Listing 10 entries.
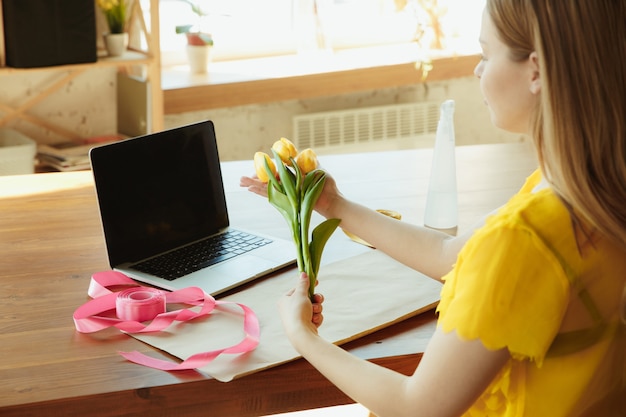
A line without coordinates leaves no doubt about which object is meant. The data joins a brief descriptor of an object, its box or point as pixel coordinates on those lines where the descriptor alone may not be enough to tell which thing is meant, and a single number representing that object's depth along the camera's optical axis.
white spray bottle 1.63
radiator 3.65
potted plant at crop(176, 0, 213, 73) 3.41
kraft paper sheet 1.15
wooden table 1.09
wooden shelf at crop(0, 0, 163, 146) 2.96
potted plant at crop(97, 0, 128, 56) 3.00
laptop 1.40
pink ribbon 1.17
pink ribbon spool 1.24
